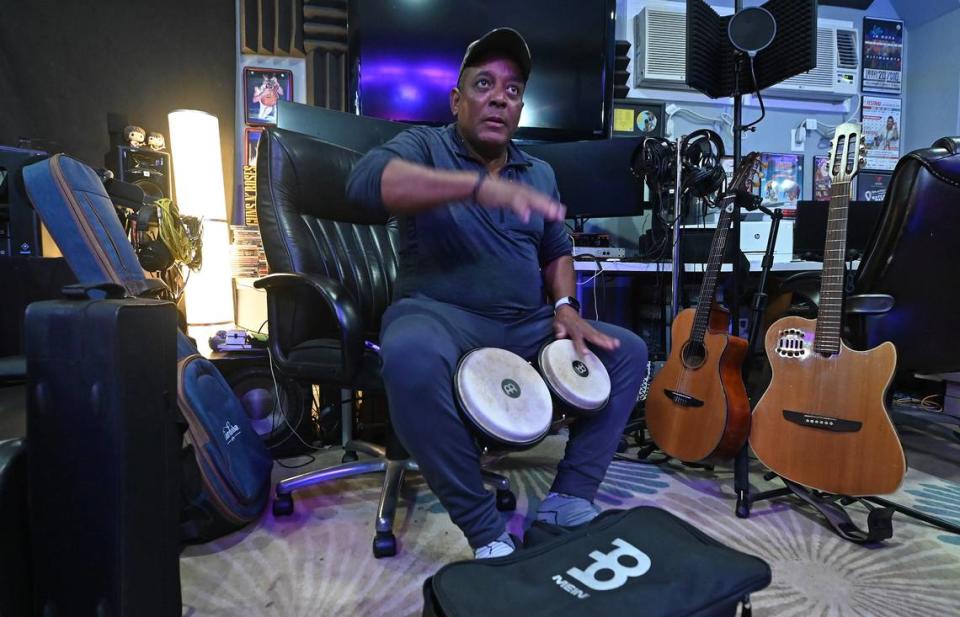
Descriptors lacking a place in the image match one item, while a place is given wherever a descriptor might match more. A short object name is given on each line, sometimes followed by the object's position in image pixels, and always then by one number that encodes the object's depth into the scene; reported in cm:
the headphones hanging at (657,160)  238
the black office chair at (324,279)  138
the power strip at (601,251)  267
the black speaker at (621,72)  346
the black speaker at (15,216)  243
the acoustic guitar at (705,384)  172
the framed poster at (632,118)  353
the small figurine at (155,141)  300
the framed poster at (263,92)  327
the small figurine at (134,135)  290
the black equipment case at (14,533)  73
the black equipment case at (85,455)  73
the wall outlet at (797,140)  382
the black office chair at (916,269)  149
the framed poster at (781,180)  375
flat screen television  294
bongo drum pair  106
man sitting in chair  113
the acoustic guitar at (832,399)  145
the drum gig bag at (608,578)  73
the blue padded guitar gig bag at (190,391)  123
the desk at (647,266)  242
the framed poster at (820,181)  380
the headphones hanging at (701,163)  219
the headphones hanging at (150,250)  178
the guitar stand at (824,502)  142
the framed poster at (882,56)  394
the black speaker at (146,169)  279
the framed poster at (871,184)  326
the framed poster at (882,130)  395
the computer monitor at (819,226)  285
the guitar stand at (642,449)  215
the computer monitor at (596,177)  276
